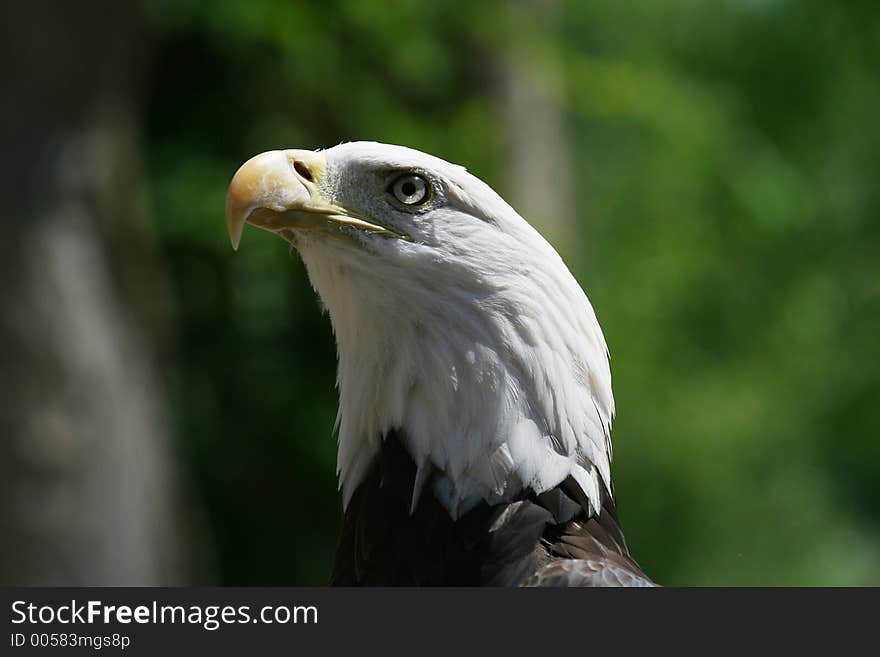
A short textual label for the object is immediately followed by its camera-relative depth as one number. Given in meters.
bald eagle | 6.69
